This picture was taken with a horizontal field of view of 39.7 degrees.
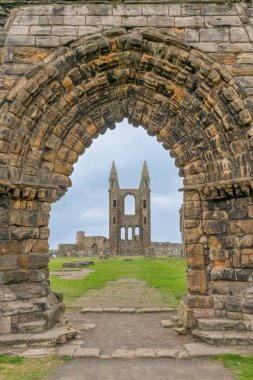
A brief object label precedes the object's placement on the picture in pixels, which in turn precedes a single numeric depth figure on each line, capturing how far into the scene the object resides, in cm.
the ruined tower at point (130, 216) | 6341
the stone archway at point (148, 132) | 646
